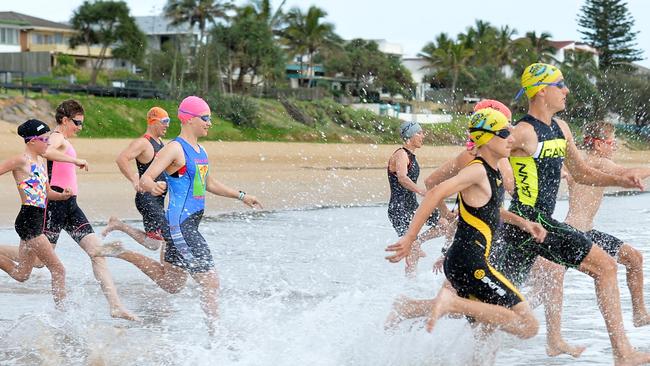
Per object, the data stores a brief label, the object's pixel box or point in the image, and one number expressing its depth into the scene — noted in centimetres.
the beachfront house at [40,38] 6812
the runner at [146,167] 826
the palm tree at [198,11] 5766
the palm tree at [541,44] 7994
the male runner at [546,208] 571
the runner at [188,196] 646
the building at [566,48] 8266
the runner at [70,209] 725
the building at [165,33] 5769
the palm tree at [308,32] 6606
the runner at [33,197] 716
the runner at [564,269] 629
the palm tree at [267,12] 6210
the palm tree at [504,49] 7638
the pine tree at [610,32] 7325
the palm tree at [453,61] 7025
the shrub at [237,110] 3550
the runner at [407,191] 903
